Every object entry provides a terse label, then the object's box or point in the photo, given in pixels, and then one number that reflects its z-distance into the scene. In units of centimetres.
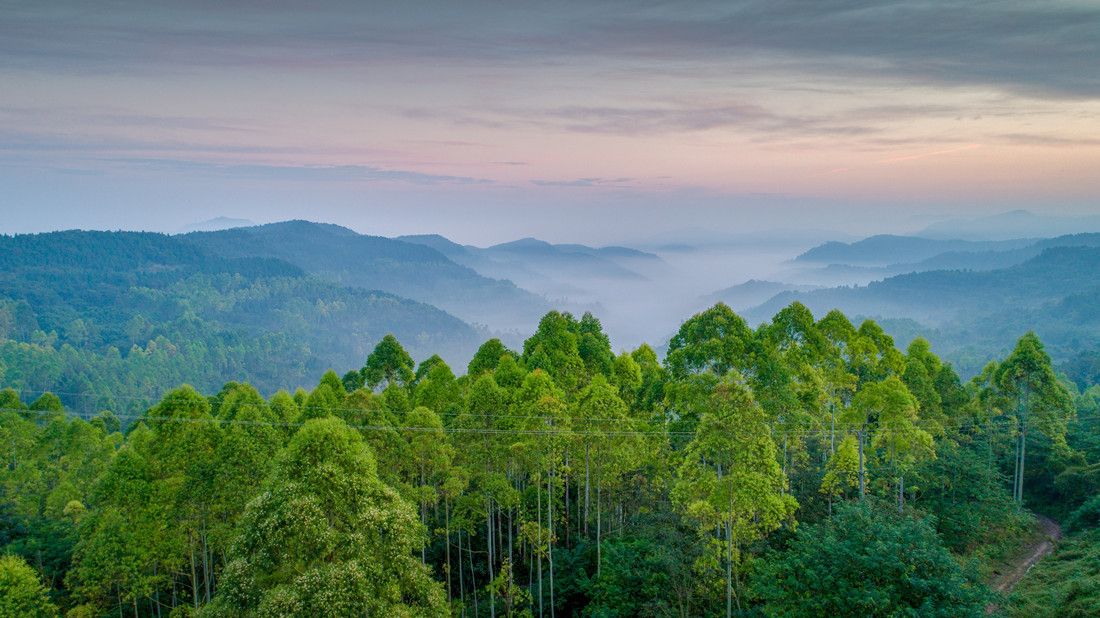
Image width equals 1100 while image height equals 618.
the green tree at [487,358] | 3788
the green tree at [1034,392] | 3631
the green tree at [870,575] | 1741
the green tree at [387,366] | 3859
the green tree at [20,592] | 2284
